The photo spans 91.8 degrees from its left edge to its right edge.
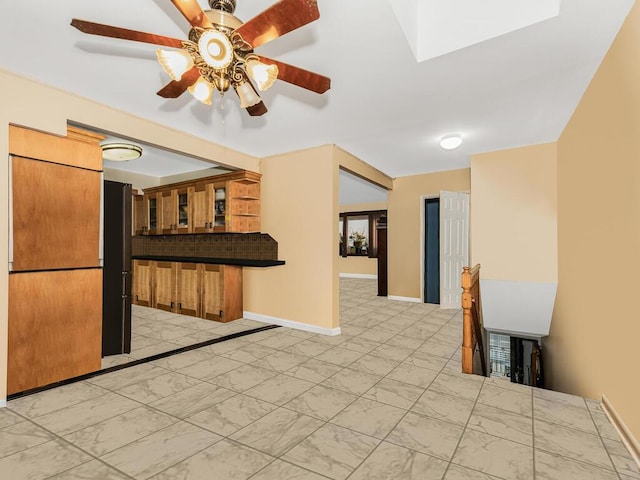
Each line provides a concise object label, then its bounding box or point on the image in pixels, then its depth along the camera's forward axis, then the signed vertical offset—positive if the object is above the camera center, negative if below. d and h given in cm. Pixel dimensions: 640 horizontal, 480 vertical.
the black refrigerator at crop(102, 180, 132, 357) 325 -34
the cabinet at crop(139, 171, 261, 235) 466 +57
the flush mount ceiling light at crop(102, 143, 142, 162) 398 +116
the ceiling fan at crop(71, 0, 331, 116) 133 +95
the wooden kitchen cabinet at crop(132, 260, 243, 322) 468 -80
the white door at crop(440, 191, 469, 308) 538 -5
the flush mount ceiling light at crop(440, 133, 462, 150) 381 +123
